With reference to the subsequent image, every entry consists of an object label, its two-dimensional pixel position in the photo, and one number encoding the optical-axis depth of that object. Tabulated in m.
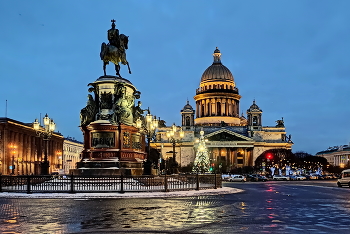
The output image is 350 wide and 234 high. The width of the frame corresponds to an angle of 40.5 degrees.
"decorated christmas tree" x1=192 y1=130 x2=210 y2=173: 79.19
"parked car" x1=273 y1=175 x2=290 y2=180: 89.81
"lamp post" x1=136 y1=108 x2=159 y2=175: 38.03
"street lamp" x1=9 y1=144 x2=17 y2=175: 90.93
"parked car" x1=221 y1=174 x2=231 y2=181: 81.09
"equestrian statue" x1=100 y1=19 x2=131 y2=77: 37.03
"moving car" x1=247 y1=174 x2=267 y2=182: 81.04
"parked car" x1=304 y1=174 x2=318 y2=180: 96.18
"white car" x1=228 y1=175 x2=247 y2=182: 78.25
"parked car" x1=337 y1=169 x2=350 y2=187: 50.19
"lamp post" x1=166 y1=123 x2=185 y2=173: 48.25
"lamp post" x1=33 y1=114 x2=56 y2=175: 37.26
